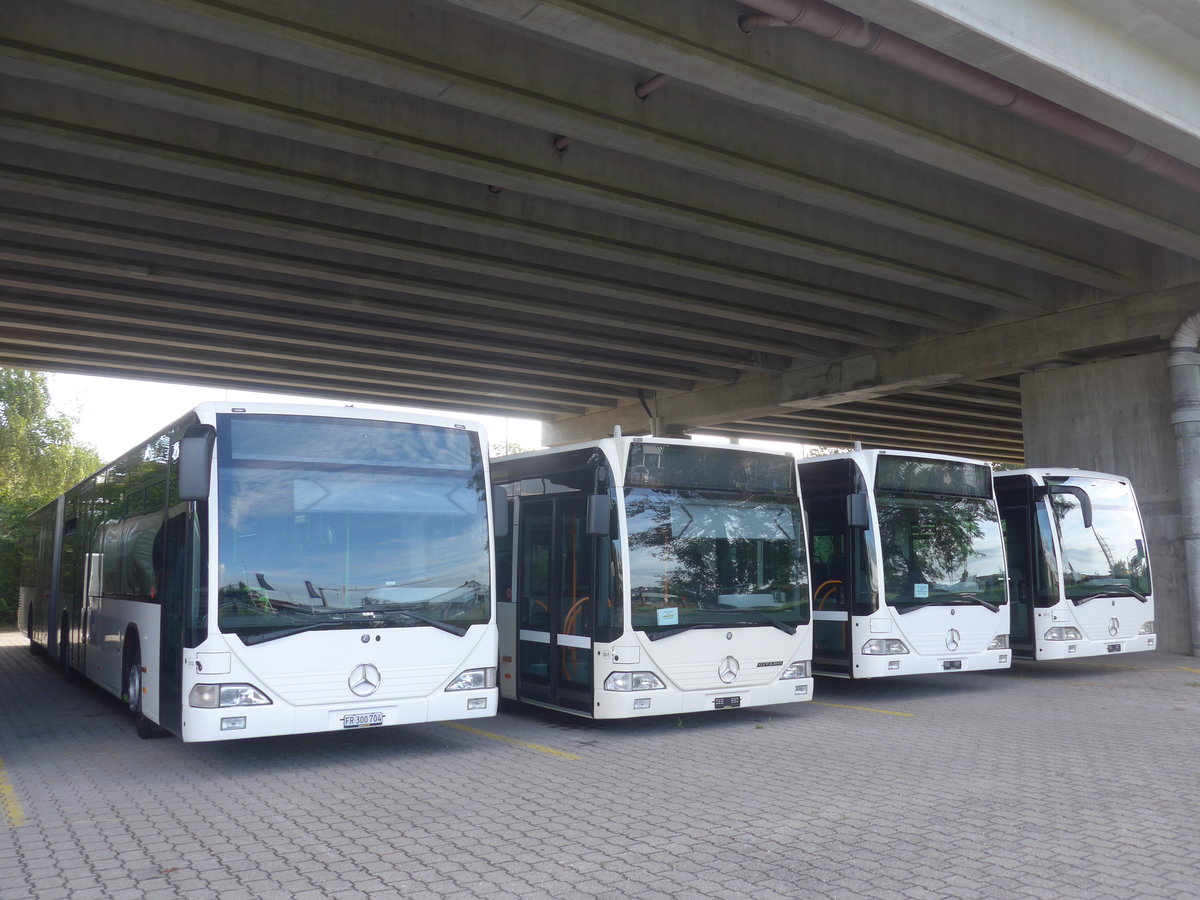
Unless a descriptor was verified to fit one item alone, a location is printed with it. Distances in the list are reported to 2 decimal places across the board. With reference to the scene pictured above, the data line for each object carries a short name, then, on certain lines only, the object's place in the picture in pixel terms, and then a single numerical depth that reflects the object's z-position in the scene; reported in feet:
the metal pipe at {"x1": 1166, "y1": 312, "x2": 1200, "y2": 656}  61.52
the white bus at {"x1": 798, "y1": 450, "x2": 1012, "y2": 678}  38.83
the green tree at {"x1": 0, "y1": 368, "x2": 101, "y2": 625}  118.01
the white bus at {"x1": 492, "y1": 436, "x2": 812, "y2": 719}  31.30
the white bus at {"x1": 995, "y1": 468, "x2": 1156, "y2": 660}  45.83
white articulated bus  25.50
